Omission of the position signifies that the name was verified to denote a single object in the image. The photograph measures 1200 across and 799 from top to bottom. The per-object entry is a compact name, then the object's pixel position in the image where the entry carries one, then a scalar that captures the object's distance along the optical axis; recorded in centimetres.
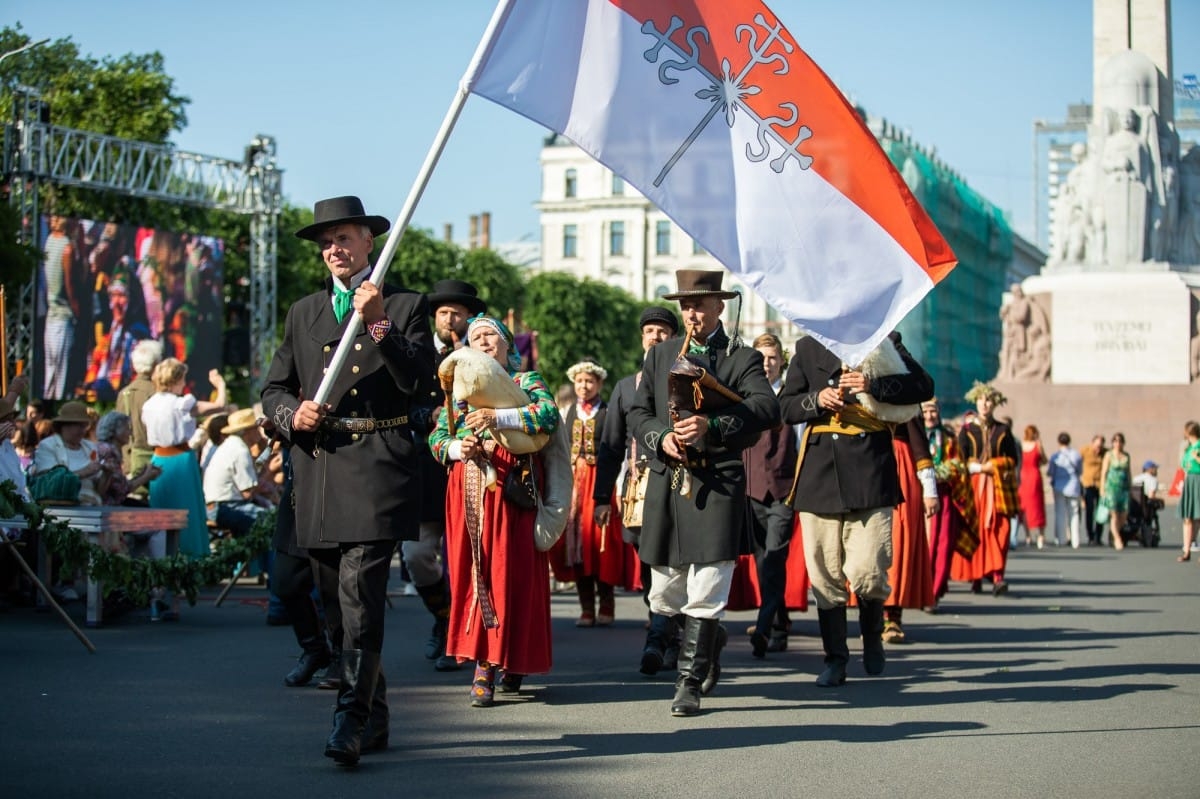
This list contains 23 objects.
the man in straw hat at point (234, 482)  1407
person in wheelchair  2670
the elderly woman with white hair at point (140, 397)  1494
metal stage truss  2931
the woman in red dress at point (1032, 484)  2561
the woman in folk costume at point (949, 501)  1444
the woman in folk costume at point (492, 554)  807
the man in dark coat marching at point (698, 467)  796
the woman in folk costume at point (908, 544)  1162
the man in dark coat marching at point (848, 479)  902
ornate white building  11306
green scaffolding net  6391
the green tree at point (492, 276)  7744
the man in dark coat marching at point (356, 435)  649
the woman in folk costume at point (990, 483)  1617
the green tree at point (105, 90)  4872
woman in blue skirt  1295
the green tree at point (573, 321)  8044
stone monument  3525
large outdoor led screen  3262
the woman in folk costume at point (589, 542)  1257
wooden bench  1155
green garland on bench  1031
